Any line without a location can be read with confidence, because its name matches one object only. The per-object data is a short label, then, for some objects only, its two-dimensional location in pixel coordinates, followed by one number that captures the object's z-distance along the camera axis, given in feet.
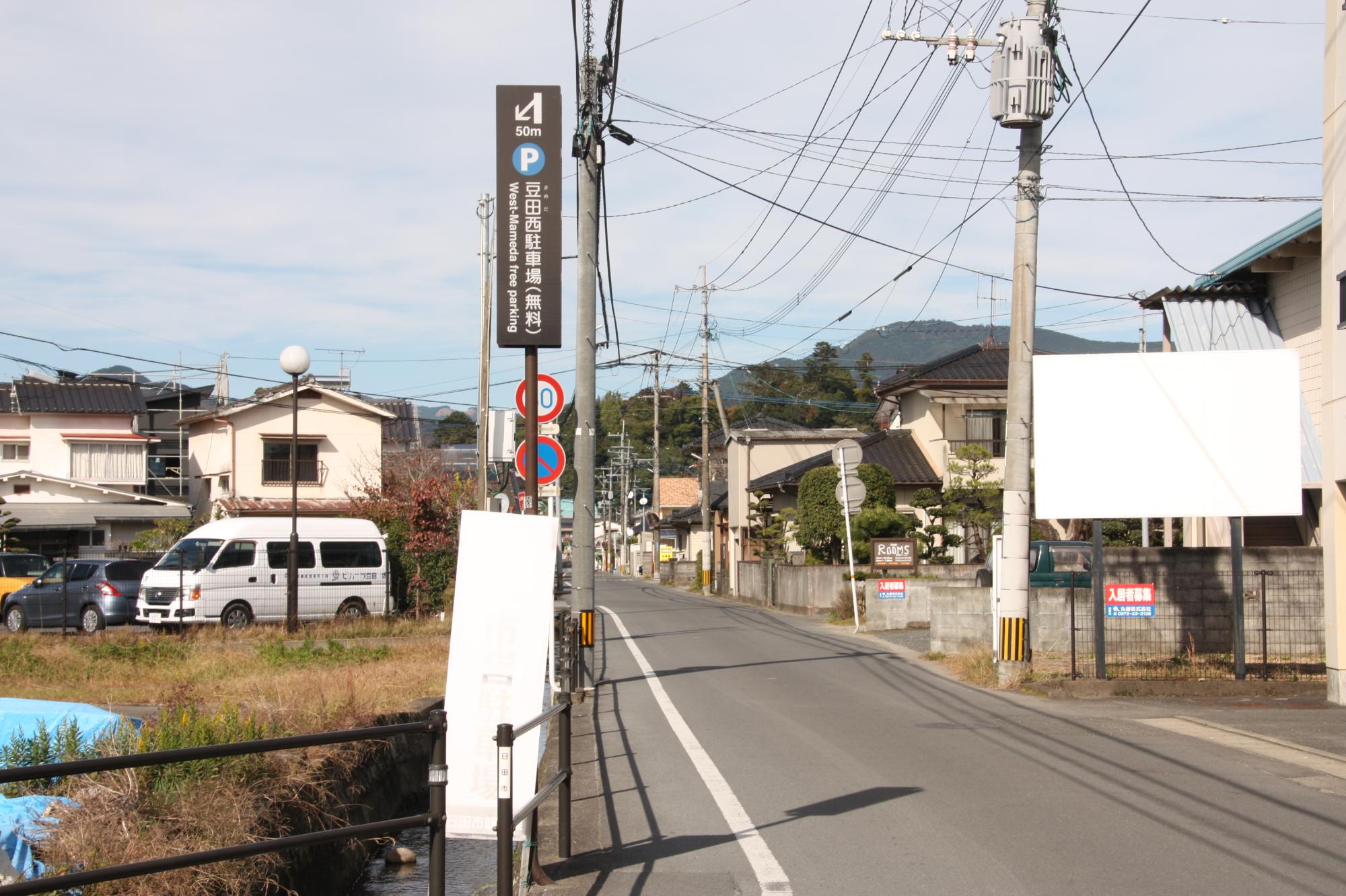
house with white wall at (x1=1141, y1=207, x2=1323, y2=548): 57.88
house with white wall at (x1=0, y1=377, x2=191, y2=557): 121.29
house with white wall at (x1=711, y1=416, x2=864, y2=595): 143.84
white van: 68.64
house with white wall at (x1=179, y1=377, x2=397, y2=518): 124.88
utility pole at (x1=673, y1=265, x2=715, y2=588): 144.43
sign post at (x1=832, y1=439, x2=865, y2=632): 76.02
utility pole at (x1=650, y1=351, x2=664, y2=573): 211.20
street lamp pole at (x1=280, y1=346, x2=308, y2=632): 63.41
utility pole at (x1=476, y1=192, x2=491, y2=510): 80.23
